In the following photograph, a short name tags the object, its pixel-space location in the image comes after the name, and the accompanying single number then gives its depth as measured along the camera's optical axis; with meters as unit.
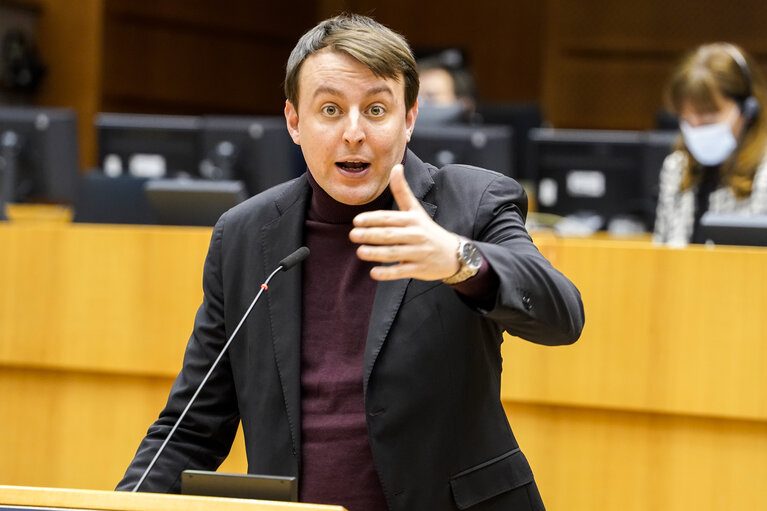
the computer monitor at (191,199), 6.93
